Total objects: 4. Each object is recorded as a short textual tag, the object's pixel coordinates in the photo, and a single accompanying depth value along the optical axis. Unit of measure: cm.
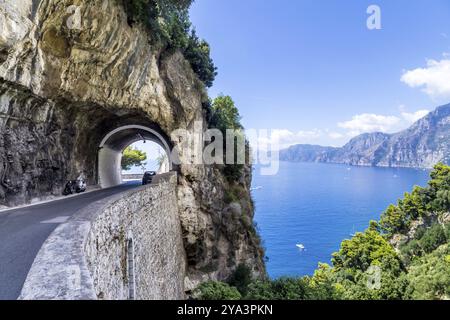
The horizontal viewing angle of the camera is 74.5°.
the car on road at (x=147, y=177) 2187
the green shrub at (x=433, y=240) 3512
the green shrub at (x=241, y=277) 1952
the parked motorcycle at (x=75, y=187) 1541
